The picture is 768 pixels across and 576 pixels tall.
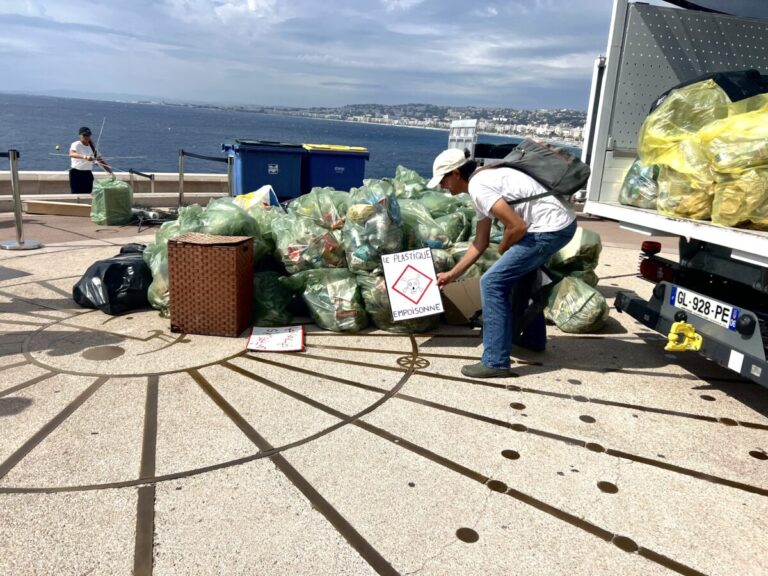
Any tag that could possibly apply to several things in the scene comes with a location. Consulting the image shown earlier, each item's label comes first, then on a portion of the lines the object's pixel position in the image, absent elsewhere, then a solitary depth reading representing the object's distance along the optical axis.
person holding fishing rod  10.12
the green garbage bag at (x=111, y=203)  8.78
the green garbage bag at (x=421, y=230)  4.86
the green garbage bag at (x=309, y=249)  4.85
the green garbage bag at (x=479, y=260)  4.89
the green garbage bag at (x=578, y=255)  5.25
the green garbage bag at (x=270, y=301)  4.75
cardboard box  4.83
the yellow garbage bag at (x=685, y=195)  3.49
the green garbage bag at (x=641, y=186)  3.98
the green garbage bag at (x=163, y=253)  4.81
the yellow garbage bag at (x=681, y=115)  3.85
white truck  3.36
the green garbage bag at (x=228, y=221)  4.84
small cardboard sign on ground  4.23
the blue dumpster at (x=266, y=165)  9.71
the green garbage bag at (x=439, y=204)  5.73
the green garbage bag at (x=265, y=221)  5.16
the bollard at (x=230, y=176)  9.99
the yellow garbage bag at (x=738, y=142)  3.16
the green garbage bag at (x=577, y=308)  4.86
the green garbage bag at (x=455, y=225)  5.17
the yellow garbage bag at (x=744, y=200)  3.15
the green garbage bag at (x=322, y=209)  5.03
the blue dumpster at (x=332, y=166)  10.18
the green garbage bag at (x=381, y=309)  4.61
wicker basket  4.29
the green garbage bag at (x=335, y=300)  4.65
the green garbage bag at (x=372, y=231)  4.59
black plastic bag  4.84
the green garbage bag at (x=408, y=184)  6.30
